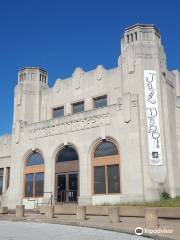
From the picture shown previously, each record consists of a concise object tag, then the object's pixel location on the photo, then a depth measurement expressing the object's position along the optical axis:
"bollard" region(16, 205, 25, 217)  19.33
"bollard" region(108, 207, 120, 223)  15.31
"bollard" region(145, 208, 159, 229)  13.02
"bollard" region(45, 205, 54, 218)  18.01
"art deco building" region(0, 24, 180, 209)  20.87
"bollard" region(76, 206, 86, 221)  16.81
